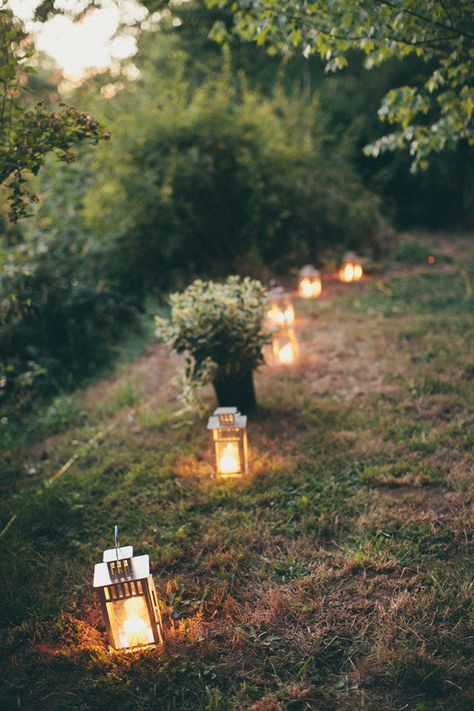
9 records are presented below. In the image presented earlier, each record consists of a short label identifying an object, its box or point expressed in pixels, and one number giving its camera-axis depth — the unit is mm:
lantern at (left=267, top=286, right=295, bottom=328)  5777
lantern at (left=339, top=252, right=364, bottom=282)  8328
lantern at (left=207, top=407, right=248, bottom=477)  3609
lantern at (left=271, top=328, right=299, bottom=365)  5723
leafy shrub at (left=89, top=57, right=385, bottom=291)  8398
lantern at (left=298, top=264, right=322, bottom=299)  7926
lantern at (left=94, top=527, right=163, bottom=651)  2371
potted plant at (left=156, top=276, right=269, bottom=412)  4273
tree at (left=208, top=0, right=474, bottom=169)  3695
